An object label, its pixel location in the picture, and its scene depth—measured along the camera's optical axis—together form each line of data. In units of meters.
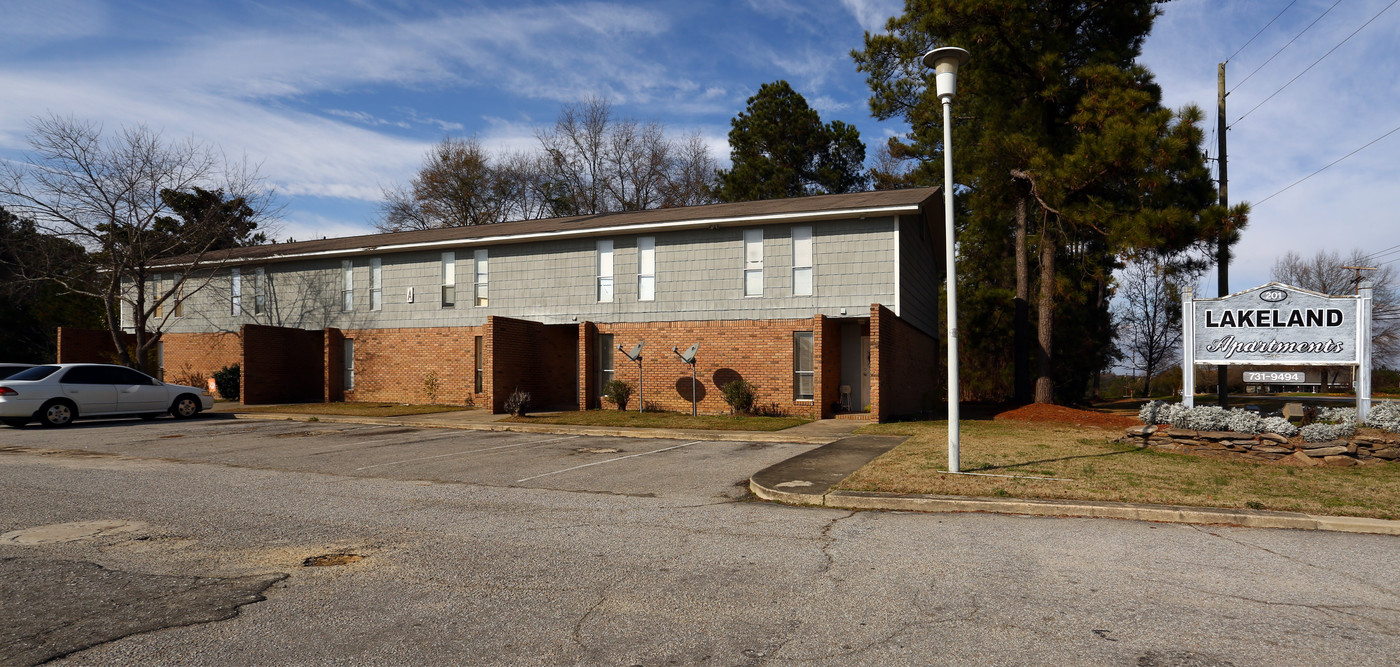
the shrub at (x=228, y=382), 27.66
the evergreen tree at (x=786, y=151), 40.53
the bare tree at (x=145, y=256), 27.06
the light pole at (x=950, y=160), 9.79
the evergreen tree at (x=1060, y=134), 19.34
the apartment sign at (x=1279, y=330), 12.26
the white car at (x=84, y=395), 17.27
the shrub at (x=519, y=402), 20.52
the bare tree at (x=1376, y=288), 50.47
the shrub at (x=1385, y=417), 11.23
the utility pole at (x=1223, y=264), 19.20
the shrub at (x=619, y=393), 21.61
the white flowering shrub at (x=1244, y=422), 11.70
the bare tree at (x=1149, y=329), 45.38
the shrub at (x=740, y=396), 20.17
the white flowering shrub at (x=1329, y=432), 11.14
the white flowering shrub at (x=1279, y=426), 11.40
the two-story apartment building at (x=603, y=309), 20.27
